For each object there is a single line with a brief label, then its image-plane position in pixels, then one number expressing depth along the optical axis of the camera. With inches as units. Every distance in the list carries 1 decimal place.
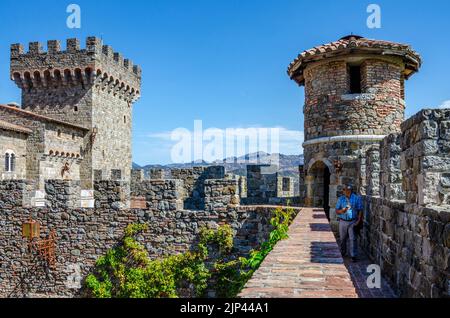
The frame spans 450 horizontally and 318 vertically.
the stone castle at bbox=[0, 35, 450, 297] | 207.6
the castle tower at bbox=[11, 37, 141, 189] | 1124.5
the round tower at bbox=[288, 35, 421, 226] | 476.7
